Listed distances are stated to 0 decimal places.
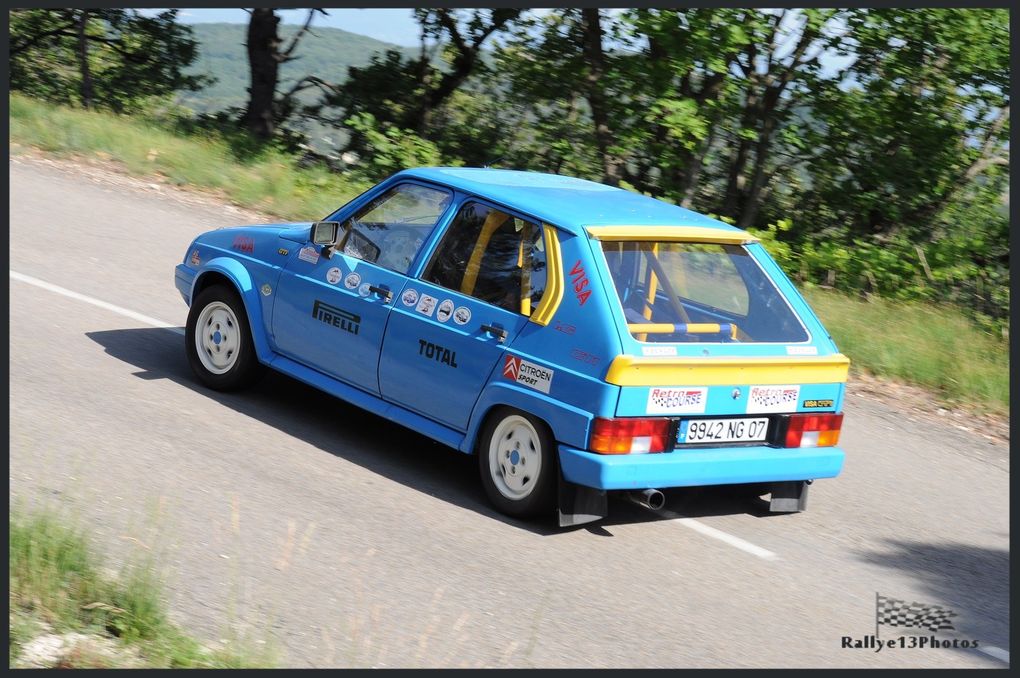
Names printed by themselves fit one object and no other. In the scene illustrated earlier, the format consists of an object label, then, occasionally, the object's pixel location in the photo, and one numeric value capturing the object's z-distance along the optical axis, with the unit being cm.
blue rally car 609
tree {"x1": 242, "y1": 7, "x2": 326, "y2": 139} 2141
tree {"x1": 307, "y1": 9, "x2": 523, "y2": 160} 2114
